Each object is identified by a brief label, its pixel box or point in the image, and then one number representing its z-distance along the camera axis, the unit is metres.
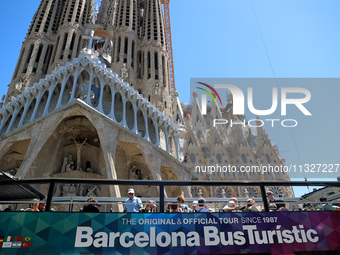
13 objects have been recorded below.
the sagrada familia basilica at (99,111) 20.34
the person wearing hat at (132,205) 5.47
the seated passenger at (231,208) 4.95
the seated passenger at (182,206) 5.17
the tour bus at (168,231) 3.94
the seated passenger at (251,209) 4.79
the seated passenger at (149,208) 5.25
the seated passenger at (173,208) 5.03
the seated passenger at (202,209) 5.09
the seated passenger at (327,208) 4.66
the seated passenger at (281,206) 4.98
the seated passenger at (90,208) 4.55
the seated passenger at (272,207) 5.32
